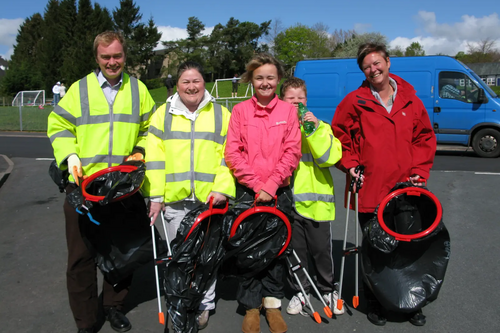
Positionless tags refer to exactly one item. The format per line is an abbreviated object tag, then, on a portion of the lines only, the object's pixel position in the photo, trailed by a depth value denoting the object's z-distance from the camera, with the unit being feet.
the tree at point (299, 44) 205.98
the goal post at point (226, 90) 92.91
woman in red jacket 10.63
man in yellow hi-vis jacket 9.93
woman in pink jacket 10.19
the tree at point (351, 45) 190.08
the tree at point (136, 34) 203.62
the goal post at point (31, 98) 102.47
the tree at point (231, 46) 192.39
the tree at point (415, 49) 253.49
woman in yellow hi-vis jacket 10.41
